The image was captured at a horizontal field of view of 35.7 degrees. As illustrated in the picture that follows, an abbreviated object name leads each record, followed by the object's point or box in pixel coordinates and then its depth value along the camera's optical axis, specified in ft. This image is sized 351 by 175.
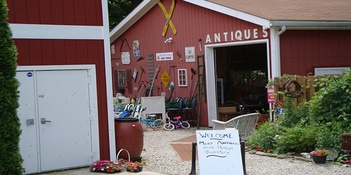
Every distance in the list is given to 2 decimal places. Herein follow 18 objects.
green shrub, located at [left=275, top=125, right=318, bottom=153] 35.76
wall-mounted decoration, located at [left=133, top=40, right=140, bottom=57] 64.22
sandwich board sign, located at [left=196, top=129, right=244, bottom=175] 24.64
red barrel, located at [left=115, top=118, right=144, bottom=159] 35.27
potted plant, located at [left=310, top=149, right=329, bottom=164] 32.65
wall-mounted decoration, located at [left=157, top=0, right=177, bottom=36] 58.40
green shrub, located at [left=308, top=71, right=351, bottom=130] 36.01
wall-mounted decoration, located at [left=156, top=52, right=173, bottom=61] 59.23
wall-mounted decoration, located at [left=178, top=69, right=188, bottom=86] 57.31
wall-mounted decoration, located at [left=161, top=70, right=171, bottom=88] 59.78
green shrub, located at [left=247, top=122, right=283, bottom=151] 38.22
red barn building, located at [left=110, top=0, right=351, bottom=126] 46.68
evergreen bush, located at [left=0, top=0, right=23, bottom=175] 25.90
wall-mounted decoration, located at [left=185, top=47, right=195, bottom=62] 55.77
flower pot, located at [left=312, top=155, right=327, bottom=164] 32.68
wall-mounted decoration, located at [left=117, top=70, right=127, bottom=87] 67.40
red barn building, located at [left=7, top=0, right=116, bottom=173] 31.73
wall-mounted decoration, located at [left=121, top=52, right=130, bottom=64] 66.13
